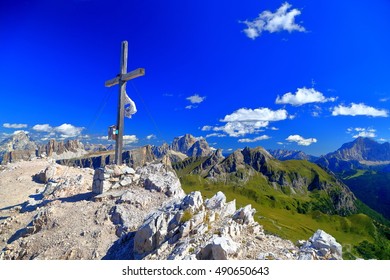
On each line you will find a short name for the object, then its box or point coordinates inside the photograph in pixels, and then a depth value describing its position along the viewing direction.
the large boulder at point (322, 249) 11.04
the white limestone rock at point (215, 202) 16.28
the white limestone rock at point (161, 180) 19.92
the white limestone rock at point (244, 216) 14.51
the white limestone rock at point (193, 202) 14.71
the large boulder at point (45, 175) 29.51
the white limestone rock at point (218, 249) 10.52
